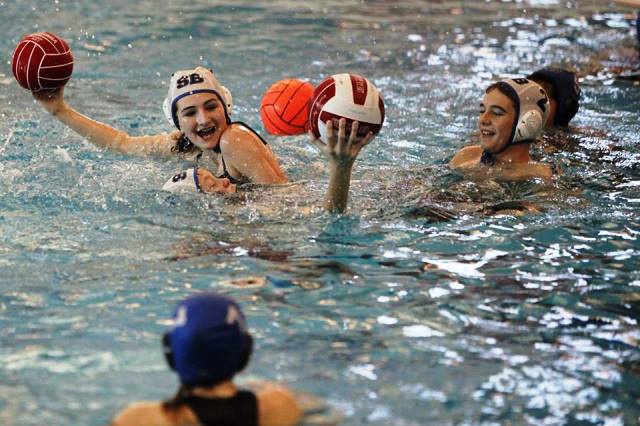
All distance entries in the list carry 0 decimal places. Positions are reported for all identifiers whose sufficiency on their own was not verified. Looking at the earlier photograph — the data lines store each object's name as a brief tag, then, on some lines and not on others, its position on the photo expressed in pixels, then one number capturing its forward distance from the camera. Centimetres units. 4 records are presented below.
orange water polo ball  1188
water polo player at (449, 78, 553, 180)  1166
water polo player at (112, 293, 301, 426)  500
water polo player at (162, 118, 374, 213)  885
